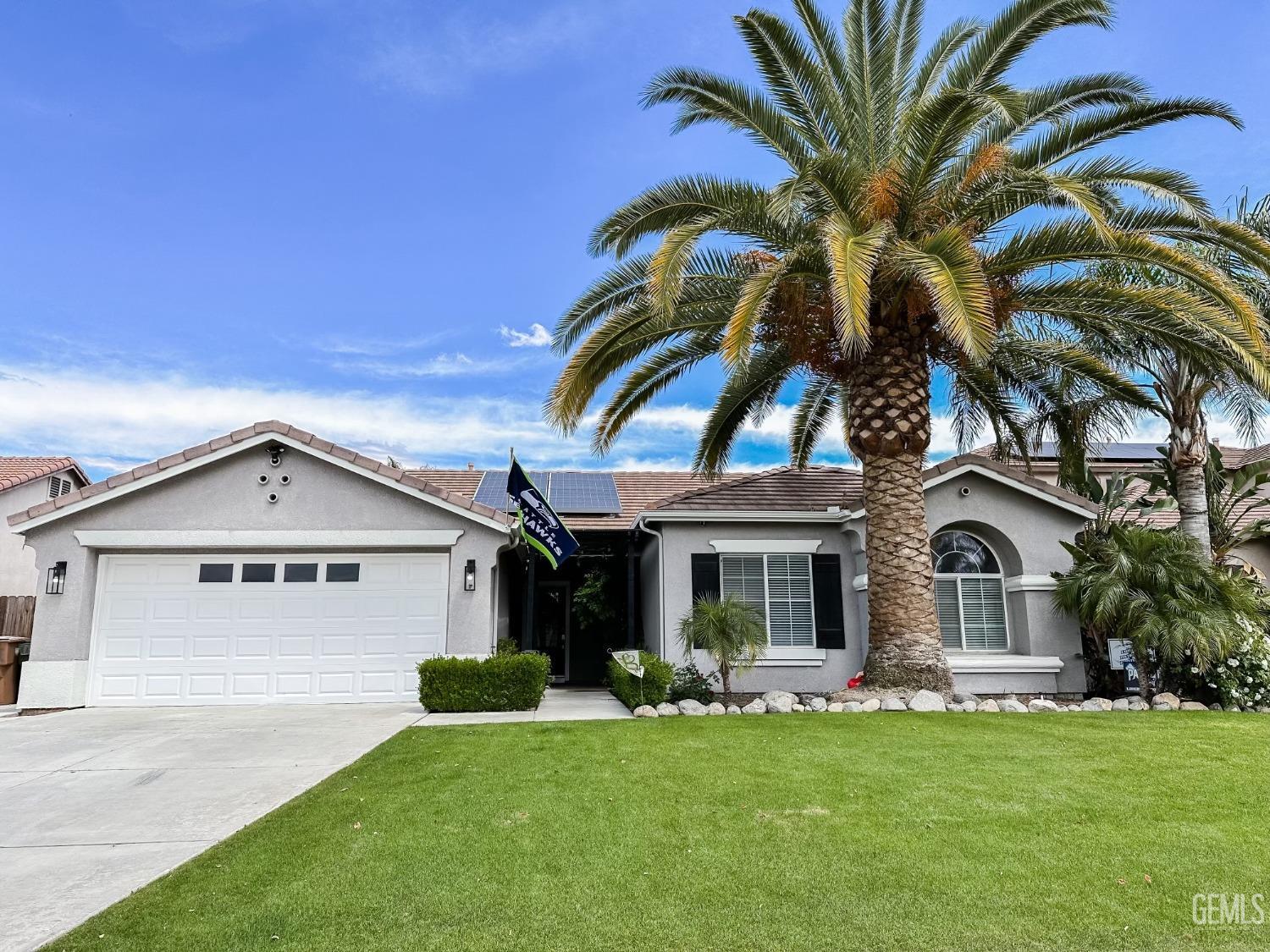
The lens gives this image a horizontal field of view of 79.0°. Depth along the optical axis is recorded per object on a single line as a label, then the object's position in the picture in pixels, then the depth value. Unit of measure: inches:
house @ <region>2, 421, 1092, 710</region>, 498.9
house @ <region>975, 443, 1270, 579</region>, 736.3
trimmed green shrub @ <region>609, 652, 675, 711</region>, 445.1
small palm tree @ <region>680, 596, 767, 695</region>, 459.8
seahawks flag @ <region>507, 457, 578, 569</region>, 498.9
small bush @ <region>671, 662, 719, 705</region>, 485.7
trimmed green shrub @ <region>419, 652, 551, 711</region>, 449.4
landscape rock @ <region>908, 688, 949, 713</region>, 427.2
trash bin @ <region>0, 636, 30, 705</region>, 506.0
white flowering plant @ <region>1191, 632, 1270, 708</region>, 444.1
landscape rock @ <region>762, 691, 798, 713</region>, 434.6
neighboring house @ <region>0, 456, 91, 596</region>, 749.3
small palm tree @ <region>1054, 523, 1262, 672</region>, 434.3
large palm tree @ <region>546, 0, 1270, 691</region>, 393.1
